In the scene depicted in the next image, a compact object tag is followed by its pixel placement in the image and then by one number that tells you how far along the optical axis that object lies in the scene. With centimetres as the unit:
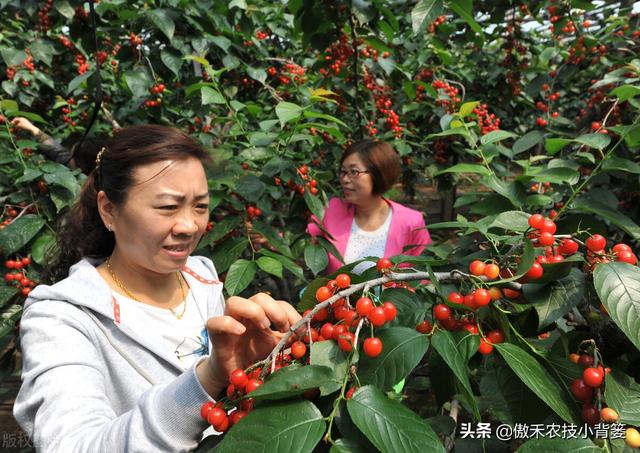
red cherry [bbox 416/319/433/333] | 78
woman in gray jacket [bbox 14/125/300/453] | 85
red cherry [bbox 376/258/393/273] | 83
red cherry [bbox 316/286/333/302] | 78
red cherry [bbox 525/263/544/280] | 76
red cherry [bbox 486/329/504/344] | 79
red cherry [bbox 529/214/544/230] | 83
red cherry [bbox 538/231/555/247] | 80
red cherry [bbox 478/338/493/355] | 74
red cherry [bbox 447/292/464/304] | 76
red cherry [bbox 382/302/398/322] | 74
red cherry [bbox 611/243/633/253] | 80
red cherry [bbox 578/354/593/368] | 75
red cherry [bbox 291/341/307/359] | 73
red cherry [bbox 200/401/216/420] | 78
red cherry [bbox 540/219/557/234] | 83
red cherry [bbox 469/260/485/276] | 79
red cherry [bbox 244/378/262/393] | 68
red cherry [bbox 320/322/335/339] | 74
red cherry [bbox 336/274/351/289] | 77
